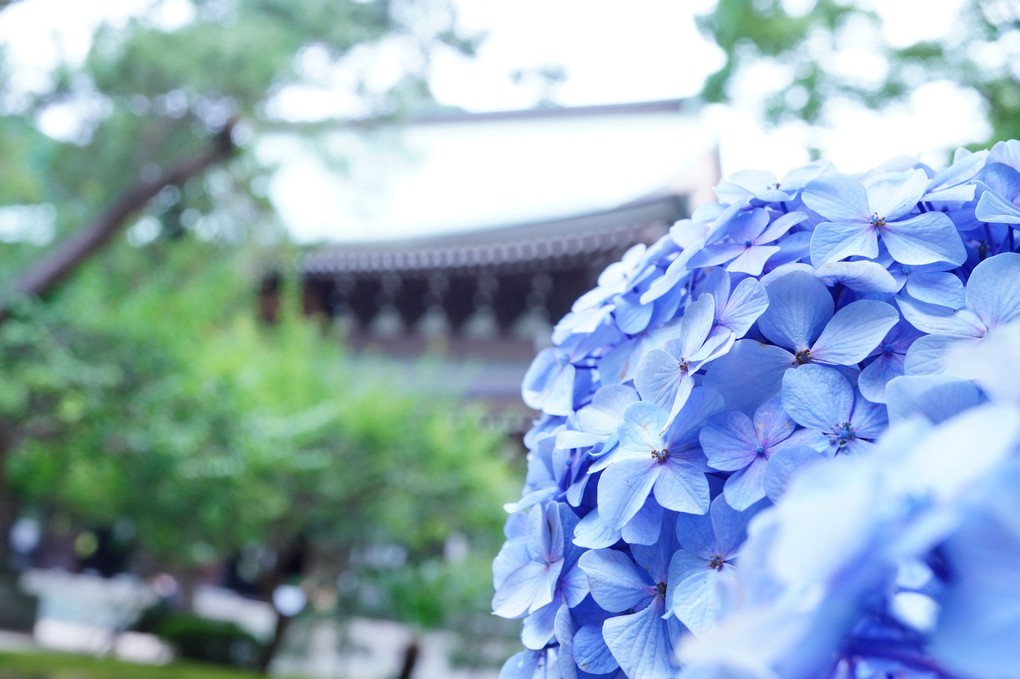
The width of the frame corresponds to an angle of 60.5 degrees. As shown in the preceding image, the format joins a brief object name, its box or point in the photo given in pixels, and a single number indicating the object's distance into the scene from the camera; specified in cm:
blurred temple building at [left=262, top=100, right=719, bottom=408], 855
